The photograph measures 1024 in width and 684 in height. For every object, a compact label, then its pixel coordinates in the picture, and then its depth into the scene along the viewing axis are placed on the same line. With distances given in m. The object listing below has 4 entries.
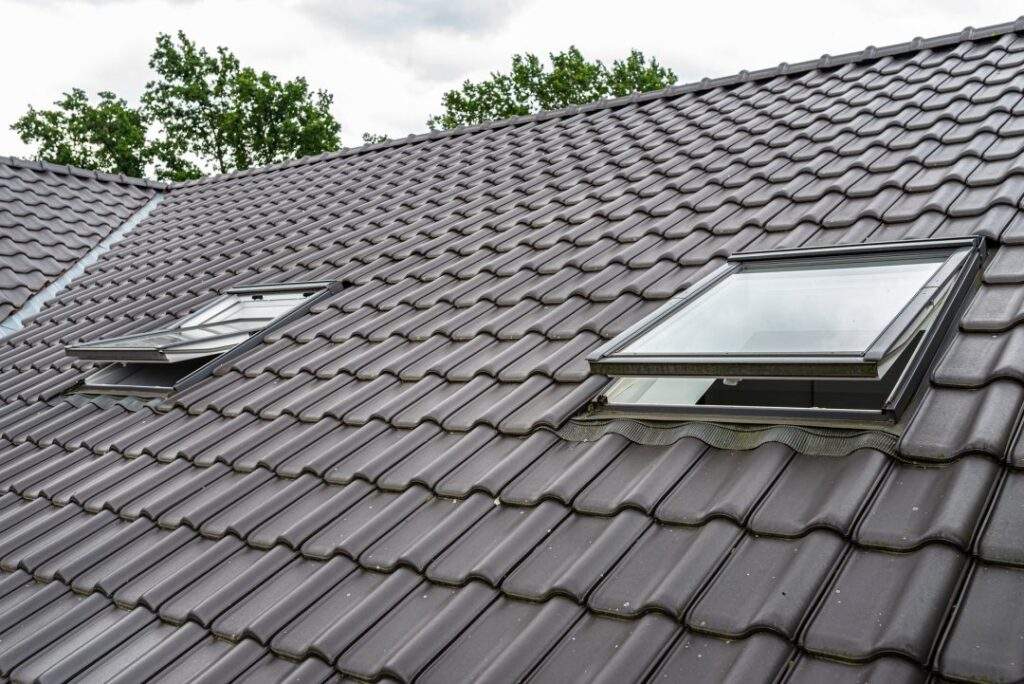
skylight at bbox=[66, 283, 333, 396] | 4.79
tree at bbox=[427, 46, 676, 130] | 35.97
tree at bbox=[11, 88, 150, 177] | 32.38
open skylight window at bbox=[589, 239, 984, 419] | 2.42
